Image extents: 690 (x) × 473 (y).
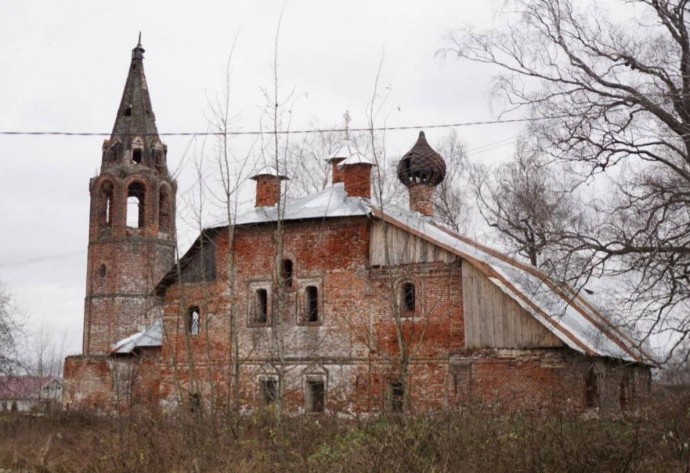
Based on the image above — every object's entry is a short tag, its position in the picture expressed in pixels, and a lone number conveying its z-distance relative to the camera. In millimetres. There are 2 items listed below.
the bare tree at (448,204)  30531
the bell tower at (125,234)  29516
